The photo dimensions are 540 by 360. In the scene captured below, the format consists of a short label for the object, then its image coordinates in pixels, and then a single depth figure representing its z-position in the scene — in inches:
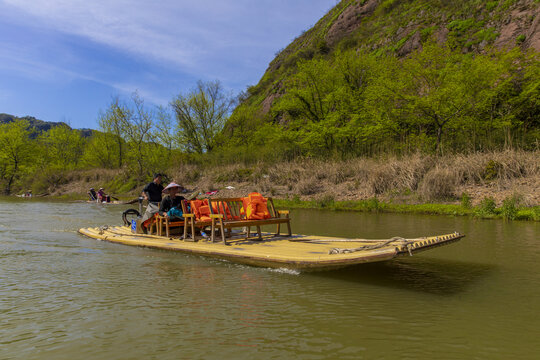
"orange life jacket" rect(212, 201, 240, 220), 309.2
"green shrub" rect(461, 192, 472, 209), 557.9
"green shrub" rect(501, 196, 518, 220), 487.5
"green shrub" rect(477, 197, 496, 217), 512.4
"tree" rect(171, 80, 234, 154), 1480.1
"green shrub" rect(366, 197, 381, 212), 637.9
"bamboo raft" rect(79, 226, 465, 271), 201.0
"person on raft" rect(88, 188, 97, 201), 1120.8
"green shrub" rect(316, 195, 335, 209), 708.7
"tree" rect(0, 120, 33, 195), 1873.8
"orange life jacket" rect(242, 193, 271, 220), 307.4
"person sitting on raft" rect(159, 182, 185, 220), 349.4
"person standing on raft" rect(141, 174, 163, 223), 368.8
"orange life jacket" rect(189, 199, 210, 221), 327.3
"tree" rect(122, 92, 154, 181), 1598.2
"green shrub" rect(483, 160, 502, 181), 614.5
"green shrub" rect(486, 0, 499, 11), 1358.3
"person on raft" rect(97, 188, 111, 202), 1013.8
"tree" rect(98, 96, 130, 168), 1688.2
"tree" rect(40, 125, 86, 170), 2025.1
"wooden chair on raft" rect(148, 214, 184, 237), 344.8
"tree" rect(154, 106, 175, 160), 1521.9
